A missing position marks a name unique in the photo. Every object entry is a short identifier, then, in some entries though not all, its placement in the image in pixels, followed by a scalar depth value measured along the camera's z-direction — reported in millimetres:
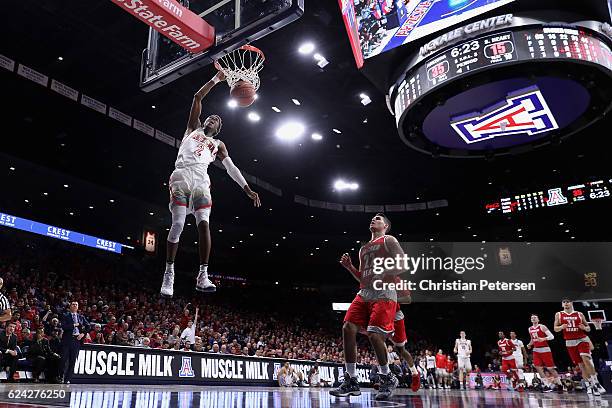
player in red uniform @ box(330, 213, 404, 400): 5340
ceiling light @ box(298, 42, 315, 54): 12416
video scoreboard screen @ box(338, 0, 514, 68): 7582
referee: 5231
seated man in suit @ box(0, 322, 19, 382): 9734
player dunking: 5340
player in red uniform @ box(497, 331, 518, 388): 13966
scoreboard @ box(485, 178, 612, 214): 20938
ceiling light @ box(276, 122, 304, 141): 16969
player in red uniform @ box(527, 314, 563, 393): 11391
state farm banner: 4617
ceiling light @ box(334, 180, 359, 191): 22953
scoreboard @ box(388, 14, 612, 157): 7289
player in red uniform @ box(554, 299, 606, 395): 9641
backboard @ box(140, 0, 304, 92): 4719
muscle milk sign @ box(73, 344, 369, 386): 8828
